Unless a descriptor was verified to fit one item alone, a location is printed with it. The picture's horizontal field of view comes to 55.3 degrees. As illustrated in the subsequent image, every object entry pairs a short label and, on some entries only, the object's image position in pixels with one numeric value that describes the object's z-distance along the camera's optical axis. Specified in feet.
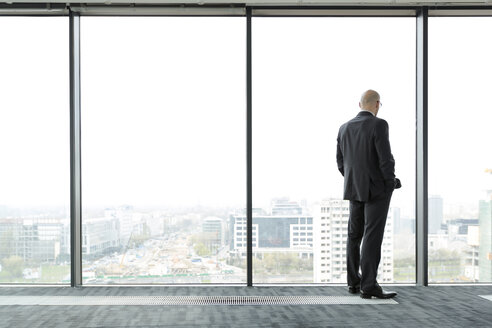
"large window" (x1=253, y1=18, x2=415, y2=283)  12.96
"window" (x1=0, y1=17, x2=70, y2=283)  12.91
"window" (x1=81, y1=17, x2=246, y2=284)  13.00
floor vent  10.85
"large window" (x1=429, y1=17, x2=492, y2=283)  13.07
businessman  10.62
